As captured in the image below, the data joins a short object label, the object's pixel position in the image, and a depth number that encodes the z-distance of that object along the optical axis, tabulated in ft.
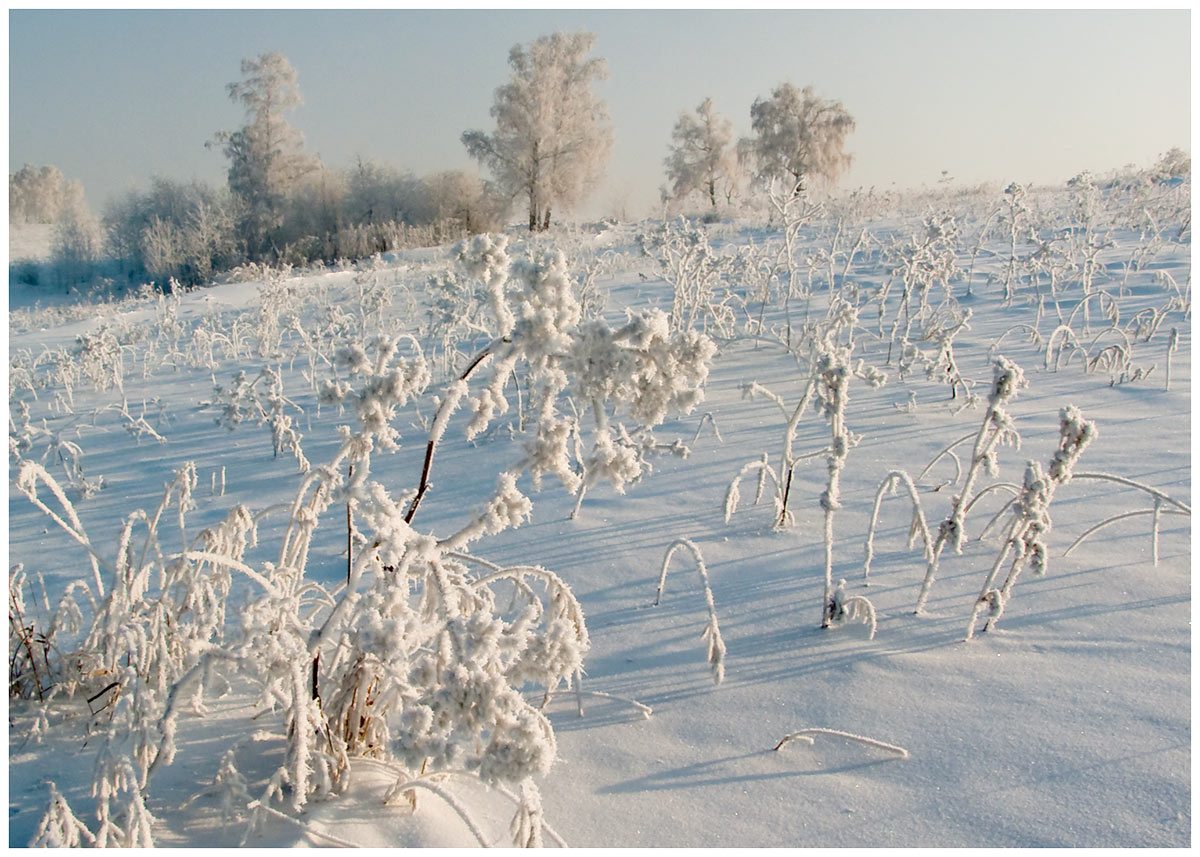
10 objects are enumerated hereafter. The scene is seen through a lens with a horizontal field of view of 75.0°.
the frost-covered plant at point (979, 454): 6.57
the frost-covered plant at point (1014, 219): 21.97
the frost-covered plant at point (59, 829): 4.33
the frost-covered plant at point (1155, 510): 6.68
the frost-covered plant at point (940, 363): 13.15
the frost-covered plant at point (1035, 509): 6.05
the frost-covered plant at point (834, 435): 6.90
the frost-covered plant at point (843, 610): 6.84
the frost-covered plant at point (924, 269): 17.37
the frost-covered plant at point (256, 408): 13.44
